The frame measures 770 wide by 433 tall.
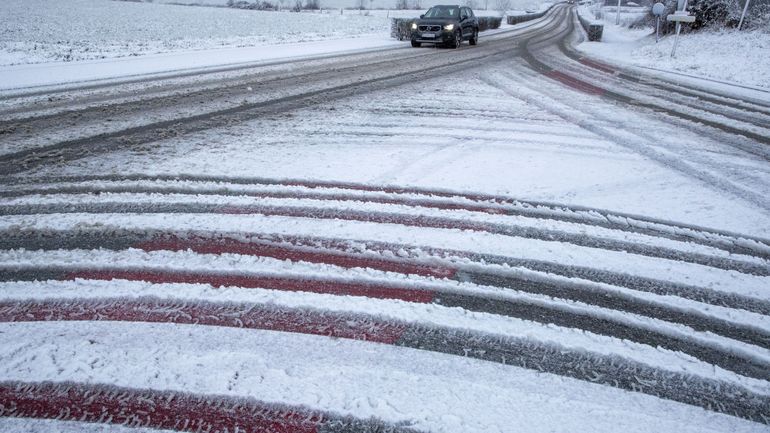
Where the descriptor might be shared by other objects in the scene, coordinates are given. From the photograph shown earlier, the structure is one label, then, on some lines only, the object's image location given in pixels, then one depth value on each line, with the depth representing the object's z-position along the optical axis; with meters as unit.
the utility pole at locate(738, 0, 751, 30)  18.78
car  17.22
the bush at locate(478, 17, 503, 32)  32.53
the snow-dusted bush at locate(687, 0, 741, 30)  20.66
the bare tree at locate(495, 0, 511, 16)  120.66
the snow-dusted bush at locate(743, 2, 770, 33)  18.88
